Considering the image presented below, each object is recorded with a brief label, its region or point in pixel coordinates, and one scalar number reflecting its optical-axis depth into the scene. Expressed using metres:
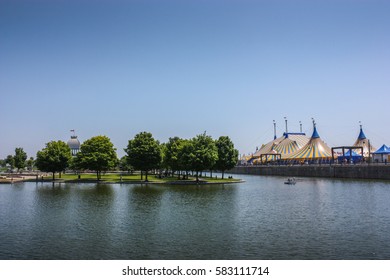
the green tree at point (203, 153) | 77.88
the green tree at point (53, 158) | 89.31
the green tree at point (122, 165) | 138.15
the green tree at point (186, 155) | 77.75
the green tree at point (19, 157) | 132.02
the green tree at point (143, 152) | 82.00
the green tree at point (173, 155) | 84.38
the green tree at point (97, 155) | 86.31
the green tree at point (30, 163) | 171.62
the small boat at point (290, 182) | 79.91
